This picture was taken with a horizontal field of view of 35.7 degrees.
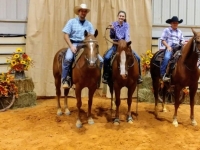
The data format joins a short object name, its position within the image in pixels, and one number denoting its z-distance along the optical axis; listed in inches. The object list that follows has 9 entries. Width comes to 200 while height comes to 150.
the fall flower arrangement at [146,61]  267.7
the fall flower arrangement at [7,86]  228.3
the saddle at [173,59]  201.0
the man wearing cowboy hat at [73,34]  196.9
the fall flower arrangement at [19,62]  238.5
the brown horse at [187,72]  189.5
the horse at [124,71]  181.8
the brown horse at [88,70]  175.5
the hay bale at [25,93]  240.1
